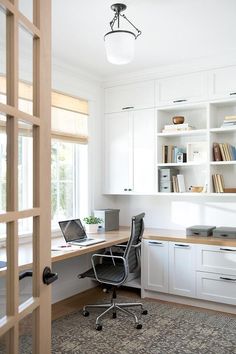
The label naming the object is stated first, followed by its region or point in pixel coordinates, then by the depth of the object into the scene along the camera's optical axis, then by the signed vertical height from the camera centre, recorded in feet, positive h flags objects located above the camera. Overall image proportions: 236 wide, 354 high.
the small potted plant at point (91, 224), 14.24 -1.88
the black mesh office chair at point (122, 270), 11.02 -3.02
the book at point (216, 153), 13.21 +0.80
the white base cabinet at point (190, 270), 11.94 -3.26
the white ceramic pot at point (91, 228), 14.24 -2.03
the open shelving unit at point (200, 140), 13.33 +1.39
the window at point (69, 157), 13.84 +0.74
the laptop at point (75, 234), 12.25 -2.01
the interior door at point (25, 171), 3.72 +0.05
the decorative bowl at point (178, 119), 14.14 +2.16
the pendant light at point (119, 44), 9.05 +3.26
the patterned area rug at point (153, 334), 9.54 -4.48
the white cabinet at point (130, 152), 14.74 +0.97
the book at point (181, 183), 14.20 -0.30
